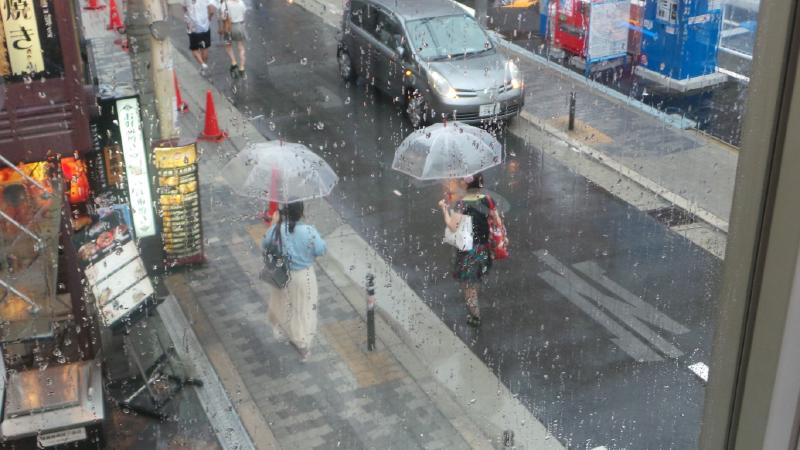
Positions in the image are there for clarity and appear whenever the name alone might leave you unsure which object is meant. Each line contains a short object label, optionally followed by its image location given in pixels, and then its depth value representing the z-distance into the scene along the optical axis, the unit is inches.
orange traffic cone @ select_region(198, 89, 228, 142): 383.6
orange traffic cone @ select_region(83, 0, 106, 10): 549.6
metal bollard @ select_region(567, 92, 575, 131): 380.2
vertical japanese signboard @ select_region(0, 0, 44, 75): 199.6
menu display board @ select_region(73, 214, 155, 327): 209.1
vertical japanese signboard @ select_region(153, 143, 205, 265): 262.8
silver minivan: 385.7
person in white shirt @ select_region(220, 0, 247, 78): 475.5
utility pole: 263.4
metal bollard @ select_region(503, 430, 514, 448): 214.2
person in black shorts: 468.8
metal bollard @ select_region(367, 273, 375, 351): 237.3
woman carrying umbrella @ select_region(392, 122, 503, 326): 239.6
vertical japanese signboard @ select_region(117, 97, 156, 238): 245.8
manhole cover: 299.4
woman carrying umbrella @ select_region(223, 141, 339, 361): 229.8
